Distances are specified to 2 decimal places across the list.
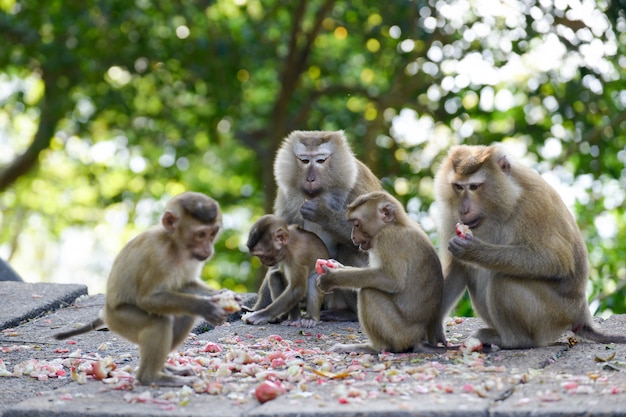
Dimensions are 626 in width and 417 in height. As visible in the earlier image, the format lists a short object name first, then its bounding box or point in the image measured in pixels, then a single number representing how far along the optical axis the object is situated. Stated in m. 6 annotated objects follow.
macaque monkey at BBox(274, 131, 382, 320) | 13.04
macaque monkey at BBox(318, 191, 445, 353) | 10.47
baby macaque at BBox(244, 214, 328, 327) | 12.68
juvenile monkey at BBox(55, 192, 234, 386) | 8.69
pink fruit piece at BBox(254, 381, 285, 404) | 8.44
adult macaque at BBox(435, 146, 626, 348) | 10.37
